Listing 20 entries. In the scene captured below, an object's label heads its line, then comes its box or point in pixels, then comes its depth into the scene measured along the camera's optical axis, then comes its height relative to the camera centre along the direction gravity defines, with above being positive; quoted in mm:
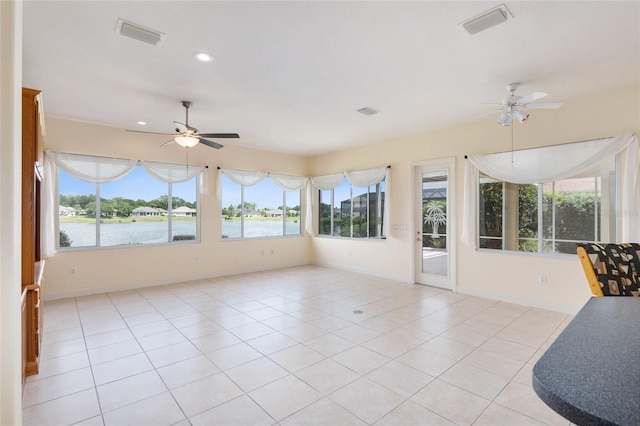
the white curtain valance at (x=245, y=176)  6723 +855
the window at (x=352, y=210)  6747 +81
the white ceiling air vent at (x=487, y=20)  2283 +1477
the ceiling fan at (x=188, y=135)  4000 +1033
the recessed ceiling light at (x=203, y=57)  2898 +1491
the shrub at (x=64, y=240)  5020 -405
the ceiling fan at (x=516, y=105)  3221 +1156
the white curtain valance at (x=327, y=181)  7363 +808
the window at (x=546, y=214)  3996 -11
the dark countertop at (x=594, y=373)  638 -403
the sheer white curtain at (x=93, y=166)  4918 +811
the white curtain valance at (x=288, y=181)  7494 +814
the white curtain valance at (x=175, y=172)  5746 +819
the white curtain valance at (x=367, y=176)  6426 +809
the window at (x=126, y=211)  5102 +67
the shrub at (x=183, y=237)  6139 -459
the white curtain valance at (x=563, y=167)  3668 +638
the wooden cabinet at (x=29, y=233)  2564 -152
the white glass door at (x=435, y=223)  5418 -175
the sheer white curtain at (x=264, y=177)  6641 +813
